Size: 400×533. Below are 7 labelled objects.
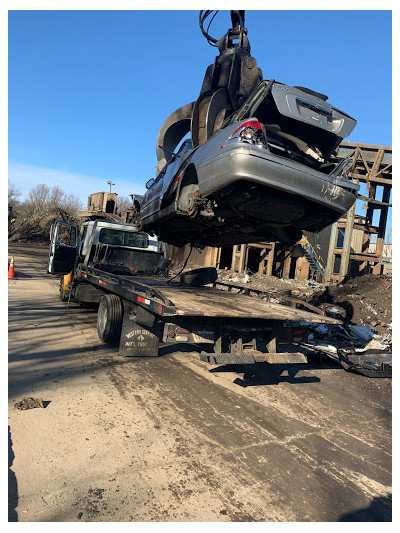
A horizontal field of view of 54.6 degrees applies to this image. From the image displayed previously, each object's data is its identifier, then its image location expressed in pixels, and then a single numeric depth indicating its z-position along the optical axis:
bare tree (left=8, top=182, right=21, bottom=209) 52.98
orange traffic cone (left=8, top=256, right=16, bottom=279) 14.15
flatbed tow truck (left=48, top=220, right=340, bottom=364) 4.85
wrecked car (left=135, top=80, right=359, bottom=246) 4.30
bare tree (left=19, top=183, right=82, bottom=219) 51.33
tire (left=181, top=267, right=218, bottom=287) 7.96
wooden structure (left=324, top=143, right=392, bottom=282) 14.86
